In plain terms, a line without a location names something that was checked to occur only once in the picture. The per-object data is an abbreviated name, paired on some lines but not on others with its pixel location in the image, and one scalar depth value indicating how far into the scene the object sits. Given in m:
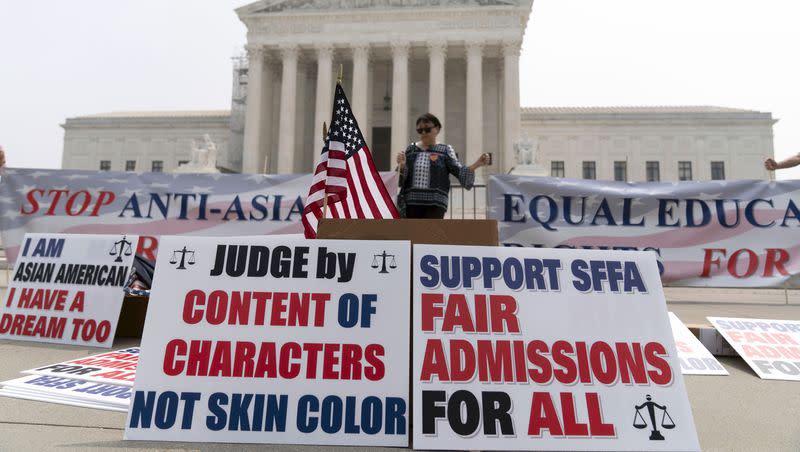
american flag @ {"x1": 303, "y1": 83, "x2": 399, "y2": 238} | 4.31
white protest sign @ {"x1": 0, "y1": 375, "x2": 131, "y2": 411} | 3.11
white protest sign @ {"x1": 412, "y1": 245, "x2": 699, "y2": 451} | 2.39
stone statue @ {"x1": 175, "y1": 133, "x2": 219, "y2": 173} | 32.31
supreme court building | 34.97
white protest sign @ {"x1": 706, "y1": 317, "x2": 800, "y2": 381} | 4.22
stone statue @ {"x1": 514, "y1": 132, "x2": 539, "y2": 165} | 29.42
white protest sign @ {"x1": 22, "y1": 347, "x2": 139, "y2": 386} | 3.58
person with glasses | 5.15
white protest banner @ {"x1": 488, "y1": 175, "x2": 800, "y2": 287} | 8.02
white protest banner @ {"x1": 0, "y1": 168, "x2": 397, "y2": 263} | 9.14
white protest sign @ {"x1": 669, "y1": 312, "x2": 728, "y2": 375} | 4.21
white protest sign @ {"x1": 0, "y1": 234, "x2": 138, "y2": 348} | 5.06
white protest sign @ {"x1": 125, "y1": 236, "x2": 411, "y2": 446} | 2.45
